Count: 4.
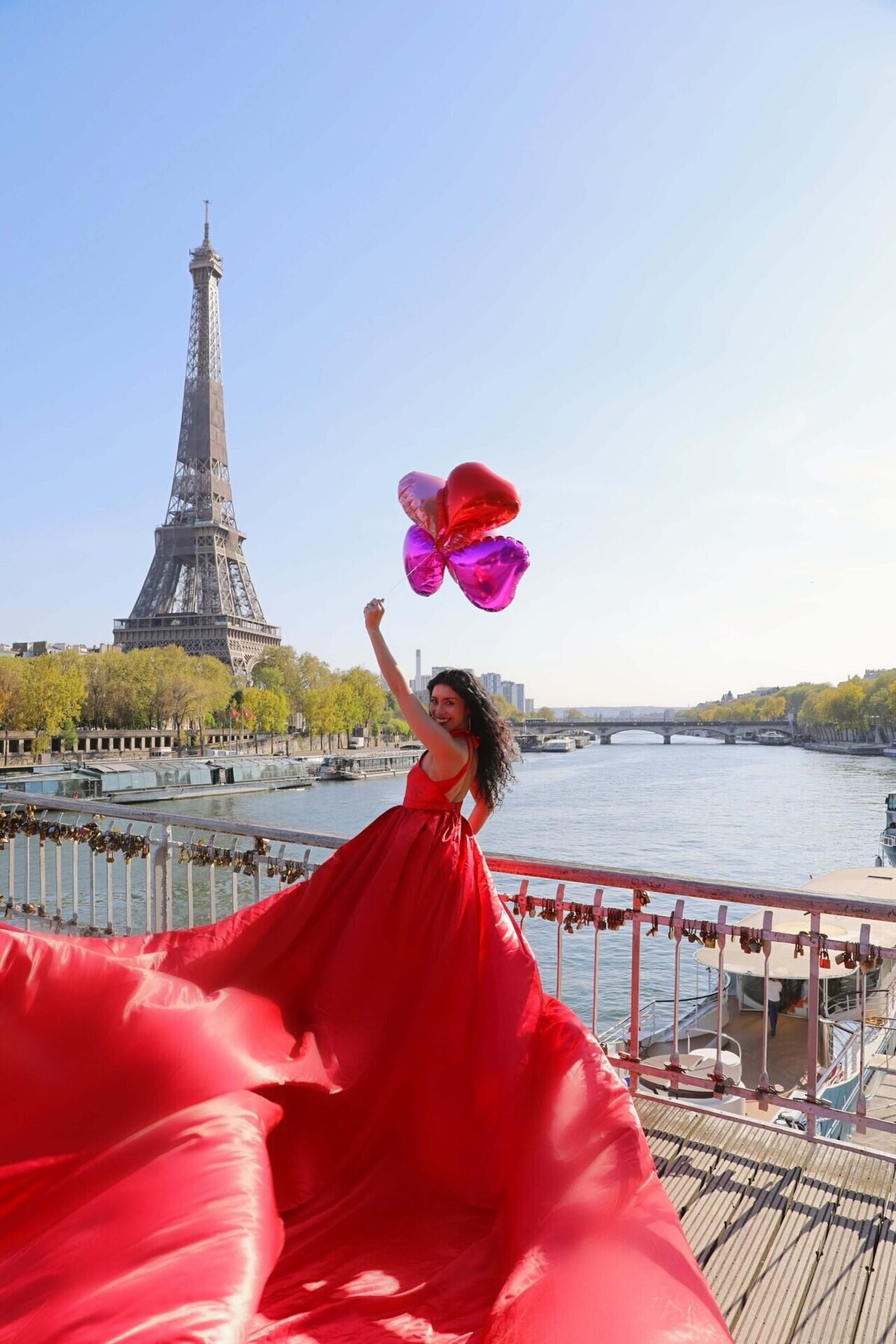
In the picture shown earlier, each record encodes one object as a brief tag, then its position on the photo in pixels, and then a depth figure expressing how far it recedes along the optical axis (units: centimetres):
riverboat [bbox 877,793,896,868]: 2634
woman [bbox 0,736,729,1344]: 175
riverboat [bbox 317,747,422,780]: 5656
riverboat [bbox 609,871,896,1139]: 880
